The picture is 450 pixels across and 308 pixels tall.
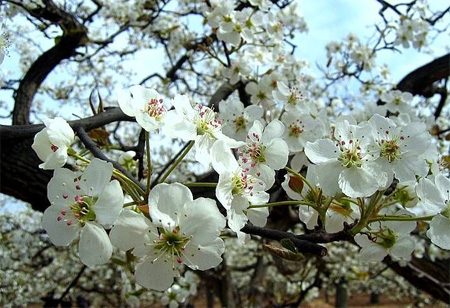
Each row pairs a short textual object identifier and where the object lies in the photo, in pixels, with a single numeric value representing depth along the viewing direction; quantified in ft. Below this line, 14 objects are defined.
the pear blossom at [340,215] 0.60
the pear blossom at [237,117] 0.93
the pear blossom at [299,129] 0.92
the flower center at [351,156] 0.57
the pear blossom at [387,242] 0.64
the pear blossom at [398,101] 1.37
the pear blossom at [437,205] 0.54
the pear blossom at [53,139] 0.51
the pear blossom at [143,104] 0.54
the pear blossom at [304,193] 0.58
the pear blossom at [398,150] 0.57
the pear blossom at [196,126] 0.54
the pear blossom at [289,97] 1.03
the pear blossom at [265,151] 0.60
